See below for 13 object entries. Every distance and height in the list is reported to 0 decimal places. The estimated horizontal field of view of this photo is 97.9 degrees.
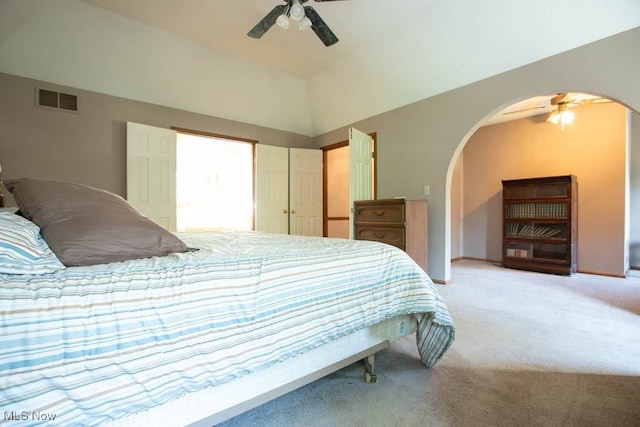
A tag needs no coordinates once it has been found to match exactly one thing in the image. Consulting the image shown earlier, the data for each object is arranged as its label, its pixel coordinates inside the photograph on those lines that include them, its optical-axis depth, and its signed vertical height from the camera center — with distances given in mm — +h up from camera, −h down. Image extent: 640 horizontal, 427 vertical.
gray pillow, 896 -49
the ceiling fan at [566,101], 3855 +1586
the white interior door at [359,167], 3854 +634
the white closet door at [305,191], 5008 +358
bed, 657 -334
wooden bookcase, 4195 -206
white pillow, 712 -112
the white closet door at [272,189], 4664 +382
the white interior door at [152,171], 3553 +526
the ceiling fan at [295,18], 2334 +1696
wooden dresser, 3299 -163
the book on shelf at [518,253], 4574 -693
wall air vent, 3088 +1260
